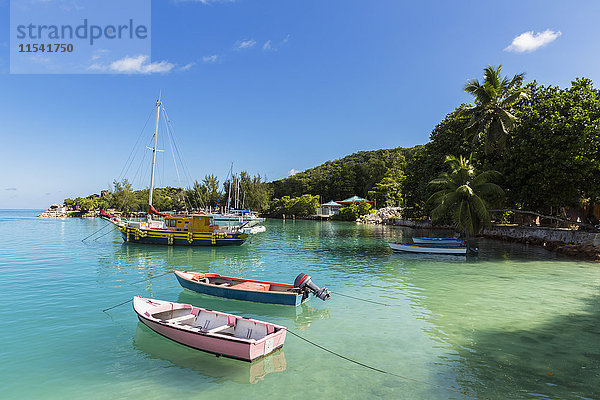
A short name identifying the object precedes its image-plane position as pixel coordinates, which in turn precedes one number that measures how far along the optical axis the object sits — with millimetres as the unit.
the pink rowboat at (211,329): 8702
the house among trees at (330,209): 103625
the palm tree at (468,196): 30078
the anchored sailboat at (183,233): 34094
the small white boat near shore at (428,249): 29203
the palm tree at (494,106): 31328
